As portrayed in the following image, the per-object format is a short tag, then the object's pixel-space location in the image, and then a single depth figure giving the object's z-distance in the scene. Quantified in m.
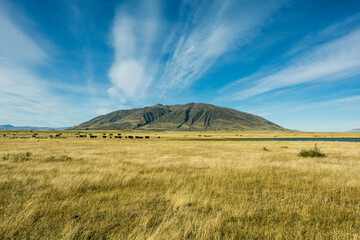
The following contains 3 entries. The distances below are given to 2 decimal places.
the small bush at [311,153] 19.28
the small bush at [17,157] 15.04
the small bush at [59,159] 15.68
